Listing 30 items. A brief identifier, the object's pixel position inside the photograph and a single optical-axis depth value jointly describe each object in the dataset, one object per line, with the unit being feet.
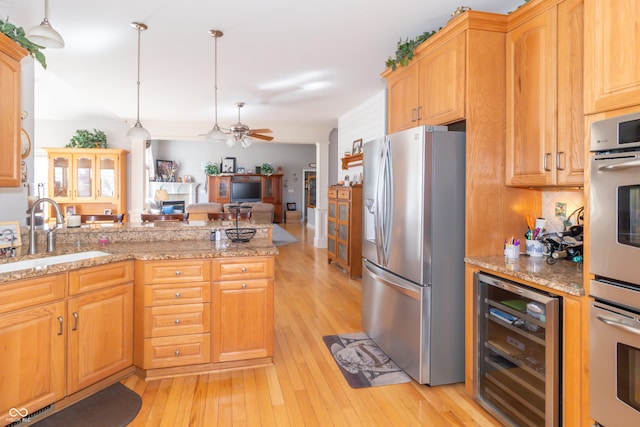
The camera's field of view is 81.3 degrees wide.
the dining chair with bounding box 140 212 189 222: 15.76
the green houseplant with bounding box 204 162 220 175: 43.68
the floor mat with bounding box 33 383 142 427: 6.70
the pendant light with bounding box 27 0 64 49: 6.87
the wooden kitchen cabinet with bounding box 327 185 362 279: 17.88
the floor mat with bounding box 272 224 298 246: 29.49
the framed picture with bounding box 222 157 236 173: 44.52
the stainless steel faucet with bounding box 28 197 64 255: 7.82
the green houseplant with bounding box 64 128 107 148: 24.39
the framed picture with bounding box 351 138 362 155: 20.01
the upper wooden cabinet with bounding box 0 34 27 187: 6.98
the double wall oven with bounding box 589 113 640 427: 4.76
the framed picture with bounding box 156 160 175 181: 42.29
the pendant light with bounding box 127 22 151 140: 12.61
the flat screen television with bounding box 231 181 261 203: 44.34
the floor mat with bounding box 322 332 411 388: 8.48
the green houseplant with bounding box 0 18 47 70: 7.23
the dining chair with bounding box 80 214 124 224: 15.03
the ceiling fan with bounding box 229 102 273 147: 18.67
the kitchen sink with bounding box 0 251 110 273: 7.14
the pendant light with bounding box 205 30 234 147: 12.76
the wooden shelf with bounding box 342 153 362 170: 19.53
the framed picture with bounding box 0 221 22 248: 8.02
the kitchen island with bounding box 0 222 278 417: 6.53
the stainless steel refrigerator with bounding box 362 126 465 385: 7.98
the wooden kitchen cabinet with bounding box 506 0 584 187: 6.45
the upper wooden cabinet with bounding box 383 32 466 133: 8.07
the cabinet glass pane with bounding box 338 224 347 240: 18.56
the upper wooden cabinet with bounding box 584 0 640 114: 4.88
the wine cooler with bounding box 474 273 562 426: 5.82
